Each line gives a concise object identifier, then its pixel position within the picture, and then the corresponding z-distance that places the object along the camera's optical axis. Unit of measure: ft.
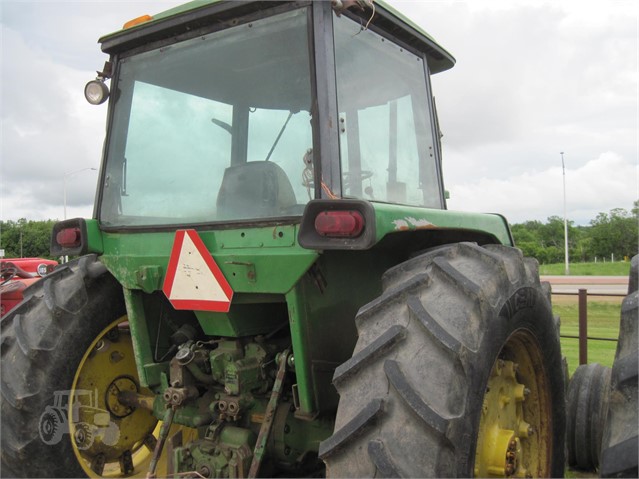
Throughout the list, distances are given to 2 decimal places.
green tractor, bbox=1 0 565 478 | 7.31
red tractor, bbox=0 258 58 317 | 23.20
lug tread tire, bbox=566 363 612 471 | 13.84
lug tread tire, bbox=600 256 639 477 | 6.00
